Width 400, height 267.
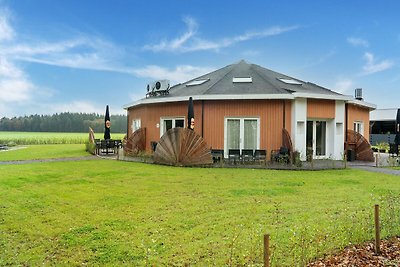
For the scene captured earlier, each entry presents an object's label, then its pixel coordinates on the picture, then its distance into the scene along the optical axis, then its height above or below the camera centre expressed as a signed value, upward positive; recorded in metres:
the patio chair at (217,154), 14.60 -0.54
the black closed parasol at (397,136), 17.36 +0.55
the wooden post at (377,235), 4.53 -1.29
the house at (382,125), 32.69 +2.33
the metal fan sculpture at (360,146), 17.33 -0.06
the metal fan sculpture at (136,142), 18.96 -0.07
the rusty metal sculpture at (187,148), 14.20 -0.28
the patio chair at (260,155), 14.65 -0.55
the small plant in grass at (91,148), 21.52 -0.54
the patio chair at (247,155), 14.66 -0.56
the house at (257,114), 16.00 +1.55
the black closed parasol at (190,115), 14.98 +1.30
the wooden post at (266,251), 3.18 -1.10
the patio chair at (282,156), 14.90 -0.59
